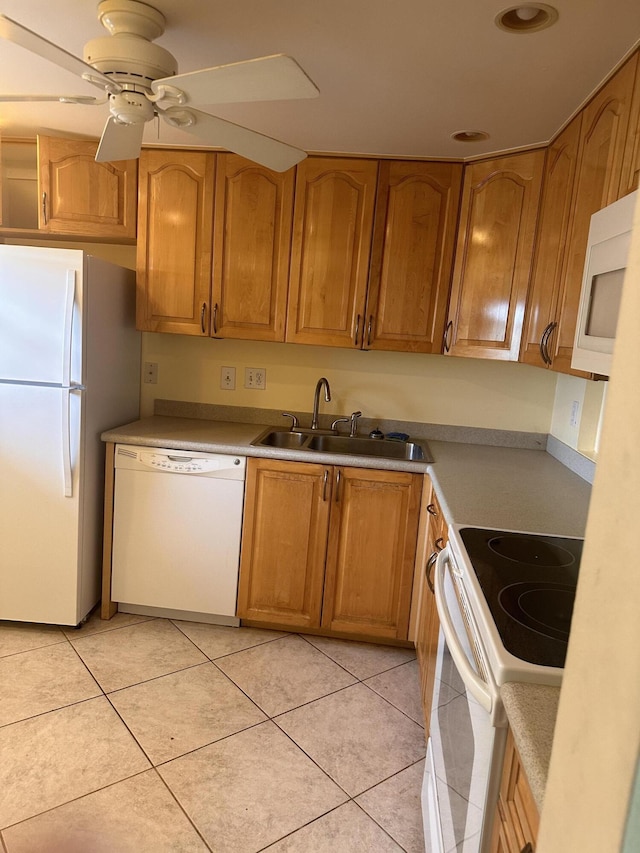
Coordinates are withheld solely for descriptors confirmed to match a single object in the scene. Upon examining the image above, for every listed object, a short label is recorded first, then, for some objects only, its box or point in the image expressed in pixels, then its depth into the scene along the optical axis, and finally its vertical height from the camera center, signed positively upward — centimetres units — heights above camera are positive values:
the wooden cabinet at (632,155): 142 +52
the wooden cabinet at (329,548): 253 -92
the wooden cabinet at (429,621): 197 -99
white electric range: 101 -57
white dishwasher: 259 -91
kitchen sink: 292 -52
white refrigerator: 236 -44
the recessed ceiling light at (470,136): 224 +84
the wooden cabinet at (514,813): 83 -69
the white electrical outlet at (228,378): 308 -24
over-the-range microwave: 127 +18
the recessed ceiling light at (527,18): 140 +83
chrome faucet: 288 -28
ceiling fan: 126 +57
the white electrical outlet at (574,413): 253 -23
